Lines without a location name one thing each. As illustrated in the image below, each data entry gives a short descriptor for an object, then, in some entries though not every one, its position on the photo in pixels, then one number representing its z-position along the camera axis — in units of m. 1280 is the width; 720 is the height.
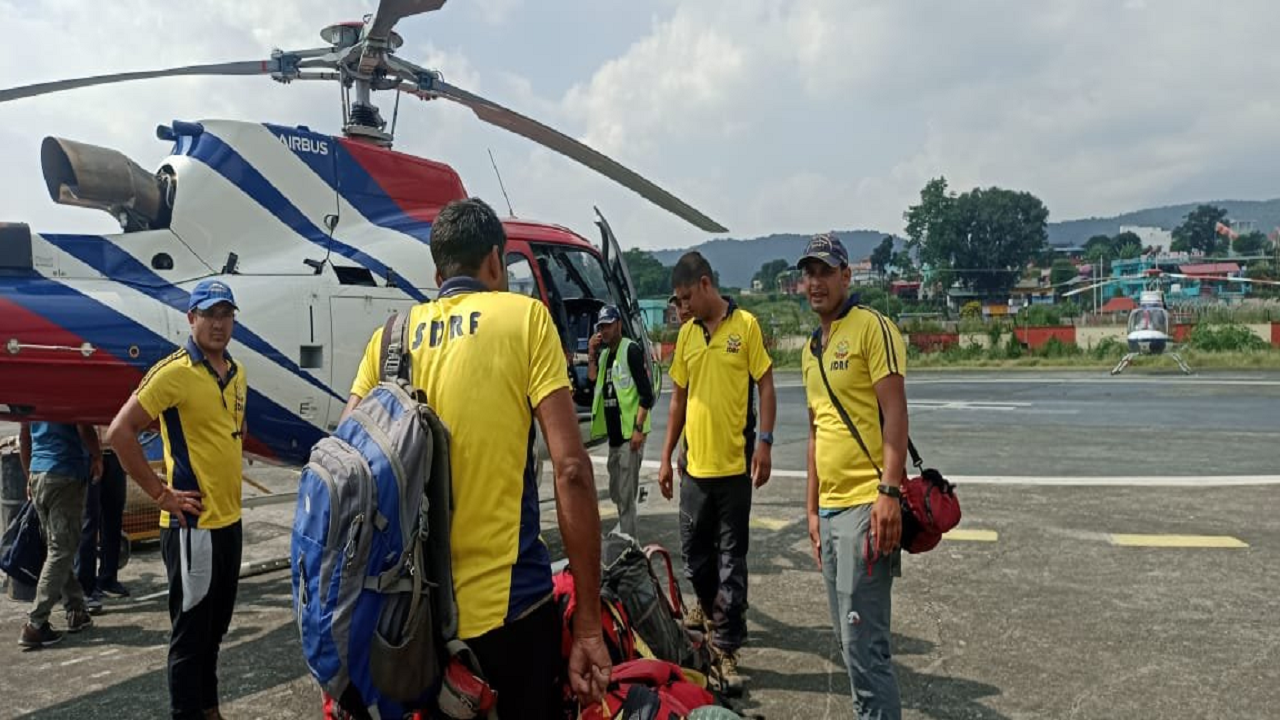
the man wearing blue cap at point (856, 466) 3.10
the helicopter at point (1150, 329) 29.55
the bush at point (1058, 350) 33.84
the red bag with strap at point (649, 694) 2.16
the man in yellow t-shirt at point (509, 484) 1.99
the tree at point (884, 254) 124.75
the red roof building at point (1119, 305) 102.19
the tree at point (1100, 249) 156.62
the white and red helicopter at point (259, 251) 4.70
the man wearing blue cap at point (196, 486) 3.62
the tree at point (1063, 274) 129.25
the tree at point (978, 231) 126.25
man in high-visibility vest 6.10
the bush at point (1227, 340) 31.06
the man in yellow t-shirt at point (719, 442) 4.45
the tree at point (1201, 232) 159.00
